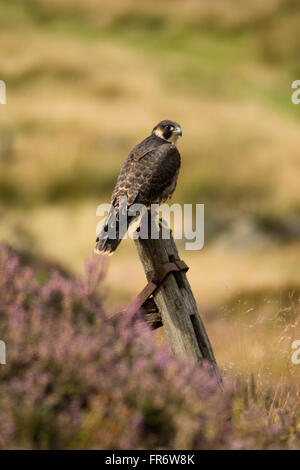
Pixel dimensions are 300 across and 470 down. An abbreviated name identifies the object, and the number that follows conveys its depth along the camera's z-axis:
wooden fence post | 8.43
